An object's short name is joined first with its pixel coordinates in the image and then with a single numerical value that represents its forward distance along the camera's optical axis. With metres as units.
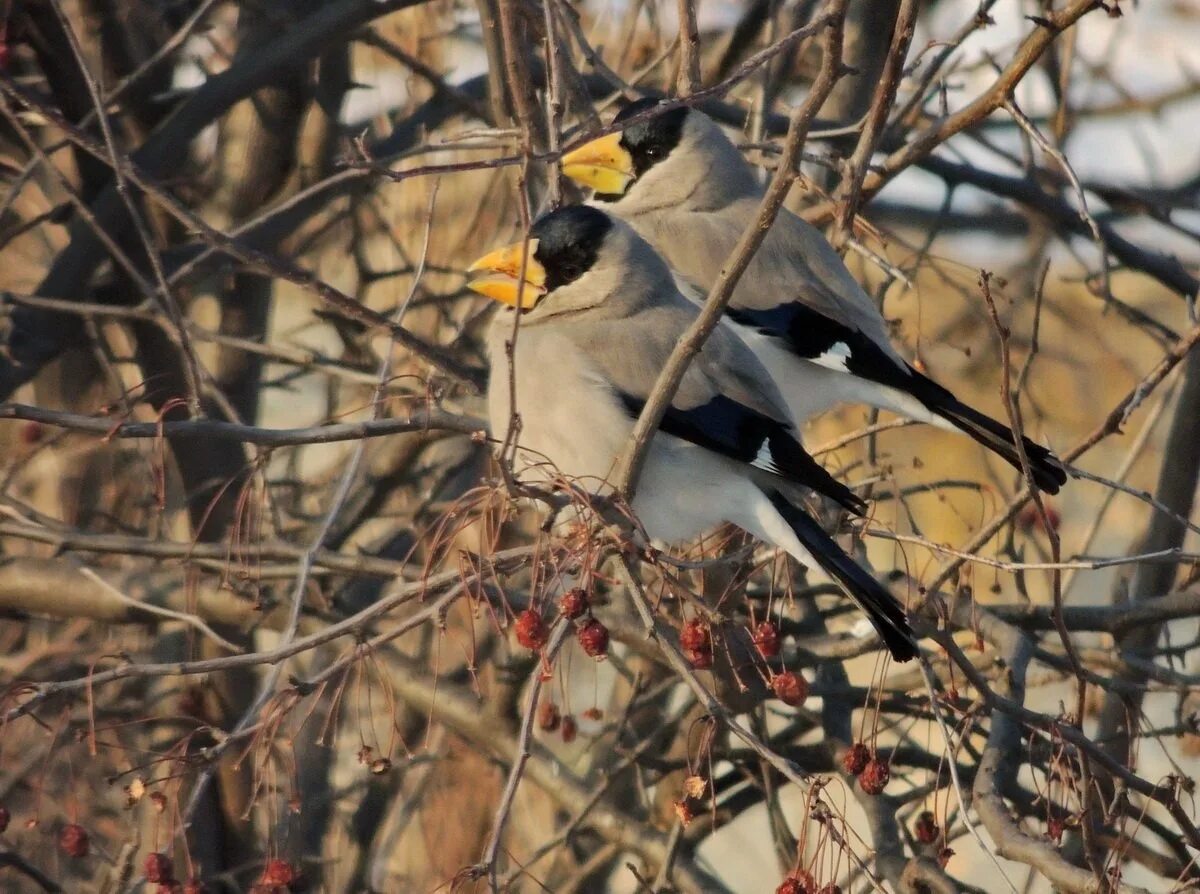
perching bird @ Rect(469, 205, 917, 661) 6.60
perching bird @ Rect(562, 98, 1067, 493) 7.65
